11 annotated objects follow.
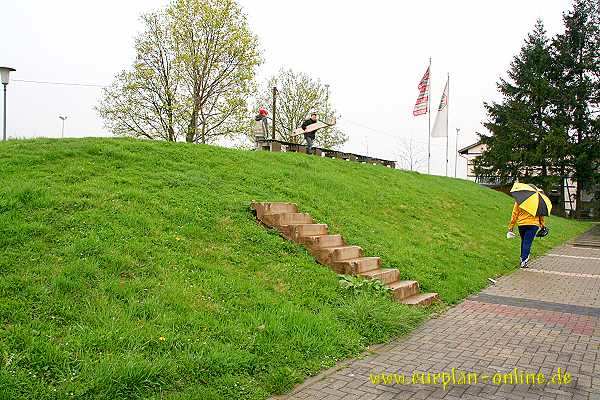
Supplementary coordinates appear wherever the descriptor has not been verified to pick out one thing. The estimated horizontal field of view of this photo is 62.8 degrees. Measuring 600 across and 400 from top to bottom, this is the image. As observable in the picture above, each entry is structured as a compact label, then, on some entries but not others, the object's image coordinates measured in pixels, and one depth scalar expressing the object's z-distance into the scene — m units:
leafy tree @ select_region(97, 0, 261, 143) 30.47
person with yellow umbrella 11.32
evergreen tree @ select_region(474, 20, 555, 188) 38.44
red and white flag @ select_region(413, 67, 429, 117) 28.12
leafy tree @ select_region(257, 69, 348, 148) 46.81
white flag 30.61
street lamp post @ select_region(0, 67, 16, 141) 14.38
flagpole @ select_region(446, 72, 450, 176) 30.61
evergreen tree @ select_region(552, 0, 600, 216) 37.62
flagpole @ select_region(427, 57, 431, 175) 27.98
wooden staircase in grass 7.38
